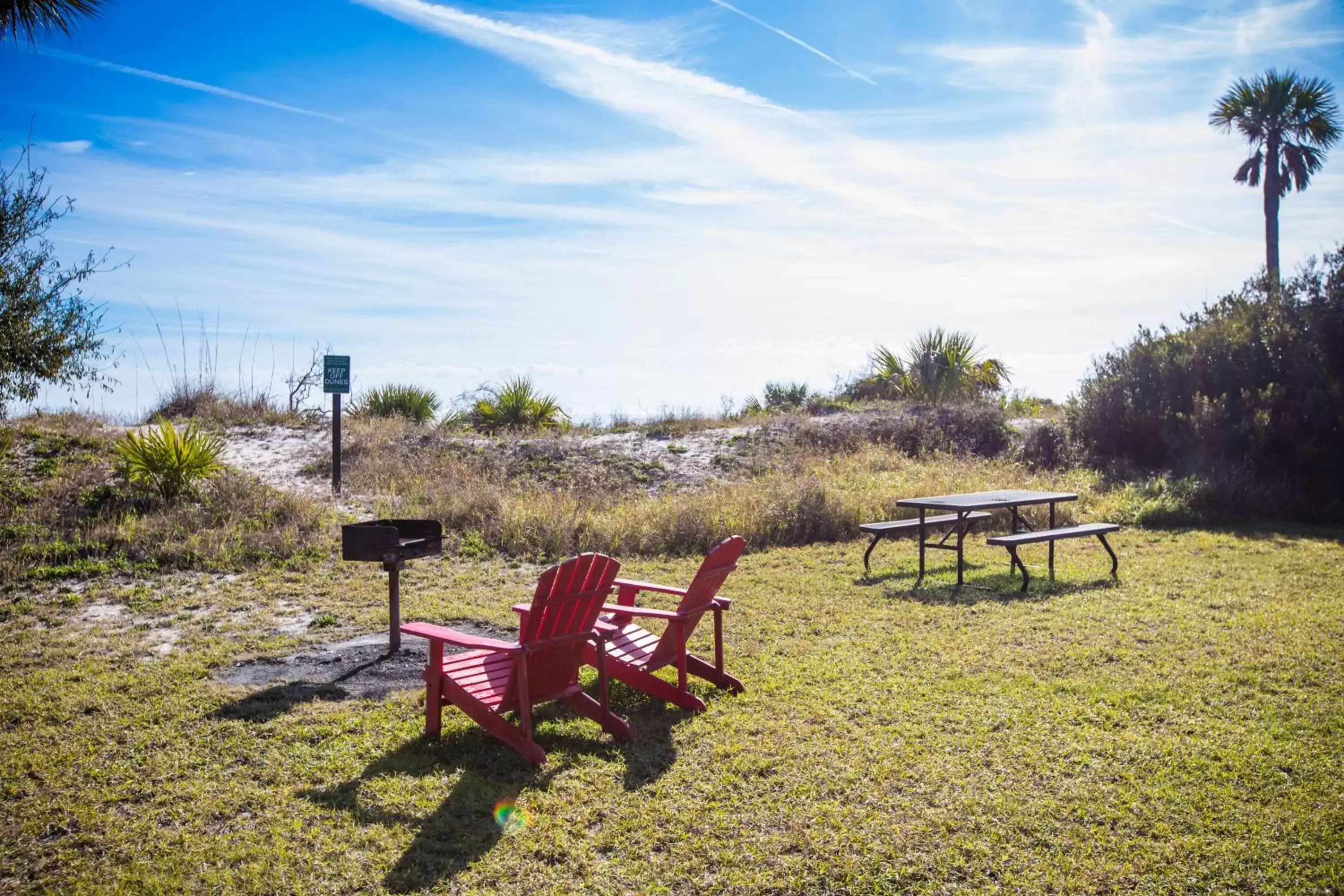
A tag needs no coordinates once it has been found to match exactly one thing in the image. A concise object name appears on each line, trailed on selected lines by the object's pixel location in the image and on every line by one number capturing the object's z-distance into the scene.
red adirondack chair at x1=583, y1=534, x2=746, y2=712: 5.11
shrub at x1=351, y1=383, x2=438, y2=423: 18.16
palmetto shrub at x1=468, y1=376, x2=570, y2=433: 17.91
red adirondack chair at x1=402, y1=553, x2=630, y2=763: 4.41
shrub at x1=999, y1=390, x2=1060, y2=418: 19.92
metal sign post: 12.77
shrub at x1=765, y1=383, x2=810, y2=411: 21.25
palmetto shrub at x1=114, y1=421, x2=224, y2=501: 10.73
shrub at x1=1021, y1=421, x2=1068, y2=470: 16.28
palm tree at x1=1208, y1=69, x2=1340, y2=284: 25.53
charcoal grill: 6.21
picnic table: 8.60
